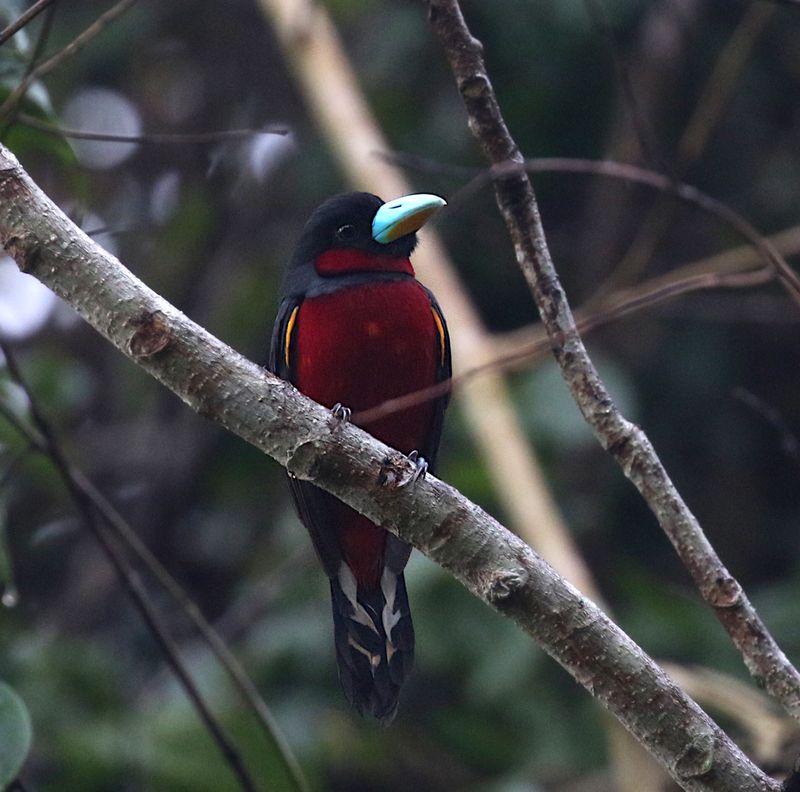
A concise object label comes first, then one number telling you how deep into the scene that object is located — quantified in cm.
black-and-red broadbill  634
